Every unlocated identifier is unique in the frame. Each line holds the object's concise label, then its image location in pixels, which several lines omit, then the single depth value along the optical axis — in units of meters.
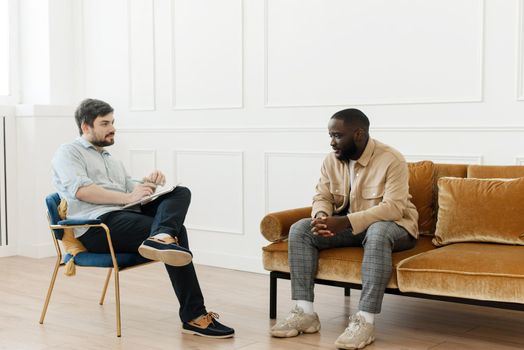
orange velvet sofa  3.20
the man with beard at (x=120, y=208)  3.62
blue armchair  3.63
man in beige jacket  3.52
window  6.19
